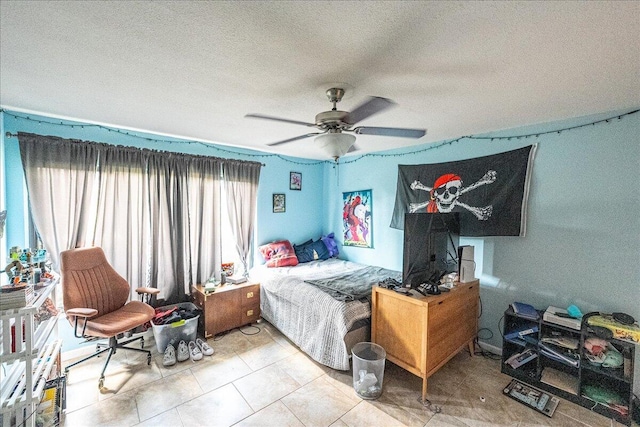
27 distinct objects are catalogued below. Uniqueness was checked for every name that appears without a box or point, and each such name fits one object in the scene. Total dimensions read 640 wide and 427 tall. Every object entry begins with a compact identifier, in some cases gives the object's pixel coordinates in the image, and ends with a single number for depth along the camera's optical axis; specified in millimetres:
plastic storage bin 2590
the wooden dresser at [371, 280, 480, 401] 2002
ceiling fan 1637
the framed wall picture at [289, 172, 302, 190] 4148
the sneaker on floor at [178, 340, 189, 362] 2504
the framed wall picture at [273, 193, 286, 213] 3971
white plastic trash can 2049
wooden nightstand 2924
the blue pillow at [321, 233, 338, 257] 4258
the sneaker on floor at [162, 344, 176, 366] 2425
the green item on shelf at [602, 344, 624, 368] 1867
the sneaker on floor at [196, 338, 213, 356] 2621
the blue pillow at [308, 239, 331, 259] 4106
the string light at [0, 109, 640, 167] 2202
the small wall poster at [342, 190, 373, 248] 3857
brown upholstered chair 2176
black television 2131
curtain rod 2182
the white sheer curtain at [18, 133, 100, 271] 2266
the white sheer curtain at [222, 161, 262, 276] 3406
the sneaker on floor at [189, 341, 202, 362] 2520
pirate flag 2475
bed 2295
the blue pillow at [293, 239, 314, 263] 3955
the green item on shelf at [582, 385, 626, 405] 1875
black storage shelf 1837
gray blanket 2458
